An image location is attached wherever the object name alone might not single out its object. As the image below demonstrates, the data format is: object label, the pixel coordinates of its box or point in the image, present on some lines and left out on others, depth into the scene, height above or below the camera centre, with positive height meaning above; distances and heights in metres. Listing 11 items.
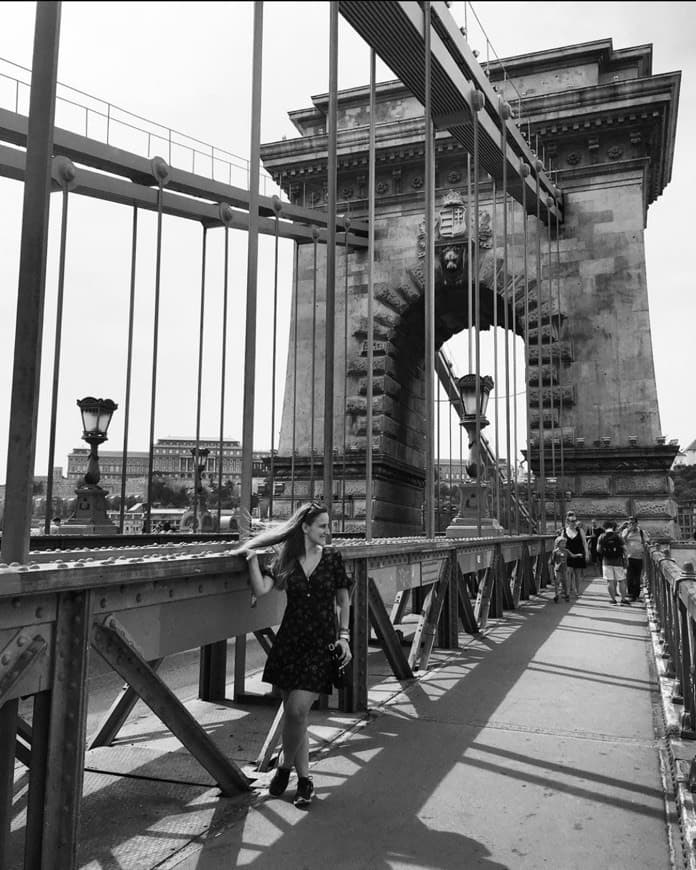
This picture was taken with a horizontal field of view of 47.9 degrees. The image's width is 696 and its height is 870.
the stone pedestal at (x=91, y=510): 10.67 +0.01
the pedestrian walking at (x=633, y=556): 12.38 -0.65
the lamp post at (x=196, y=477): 9.50 +0.48
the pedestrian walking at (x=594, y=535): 16.73 -0.43
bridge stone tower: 17.62 +5.79
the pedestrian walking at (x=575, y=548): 12.87 -0.56
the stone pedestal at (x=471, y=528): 11.52 -0.21
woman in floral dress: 3.56 -0.52
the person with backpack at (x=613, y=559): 11.70 -0.66
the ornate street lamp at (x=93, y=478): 10.71 +0.45
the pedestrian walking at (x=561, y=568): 12.20 -0.85
